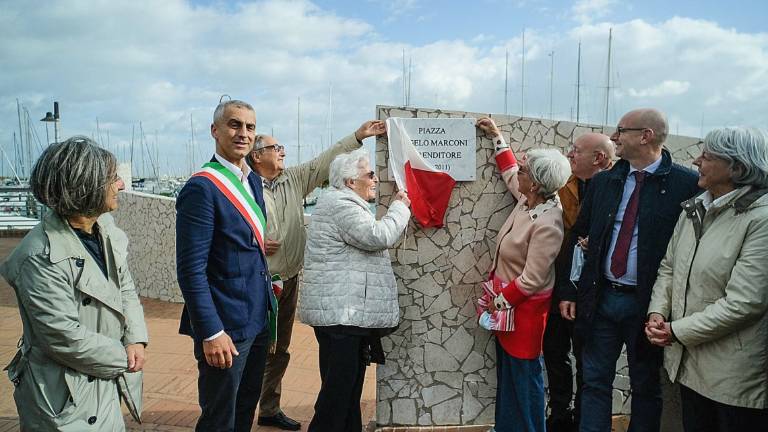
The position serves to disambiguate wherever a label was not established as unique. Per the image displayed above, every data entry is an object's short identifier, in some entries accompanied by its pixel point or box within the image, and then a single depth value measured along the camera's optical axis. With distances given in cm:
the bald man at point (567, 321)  347
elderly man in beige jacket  380
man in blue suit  249
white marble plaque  369
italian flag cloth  364
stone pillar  371
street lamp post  1460
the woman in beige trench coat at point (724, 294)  227
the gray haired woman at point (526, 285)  312
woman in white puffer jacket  313
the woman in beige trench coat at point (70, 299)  198
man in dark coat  284
